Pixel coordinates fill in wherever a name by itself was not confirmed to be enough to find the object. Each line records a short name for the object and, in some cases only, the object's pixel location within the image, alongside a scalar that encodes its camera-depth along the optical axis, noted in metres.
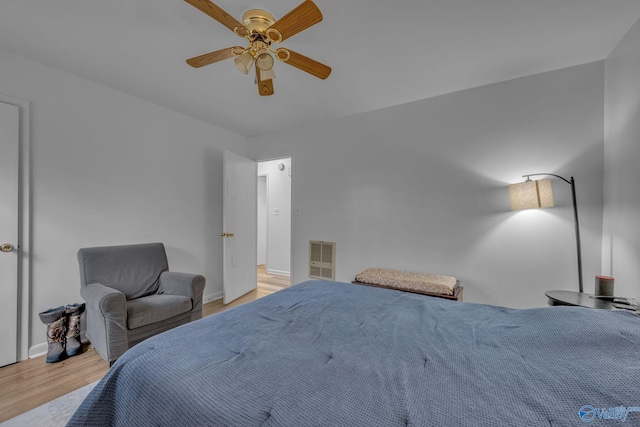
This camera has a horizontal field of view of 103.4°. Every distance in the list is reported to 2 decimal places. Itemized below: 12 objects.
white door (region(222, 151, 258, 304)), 3.51
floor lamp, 2.07
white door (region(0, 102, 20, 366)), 2.02
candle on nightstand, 1.76
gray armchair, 1.92
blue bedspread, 0.65
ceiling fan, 1.34
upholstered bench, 2.30
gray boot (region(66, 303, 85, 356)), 2.18
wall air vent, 3.41
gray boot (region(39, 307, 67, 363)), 2.09
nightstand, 1.67
